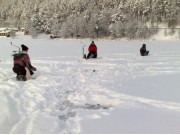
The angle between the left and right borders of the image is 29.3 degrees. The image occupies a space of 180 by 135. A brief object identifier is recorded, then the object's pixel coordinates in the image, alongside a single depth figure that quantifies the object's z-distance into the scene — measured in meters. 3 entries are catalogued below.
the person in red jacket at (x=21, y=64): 13.23
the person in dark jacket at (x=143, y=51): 27.09
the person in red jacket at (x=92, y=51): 24.45
